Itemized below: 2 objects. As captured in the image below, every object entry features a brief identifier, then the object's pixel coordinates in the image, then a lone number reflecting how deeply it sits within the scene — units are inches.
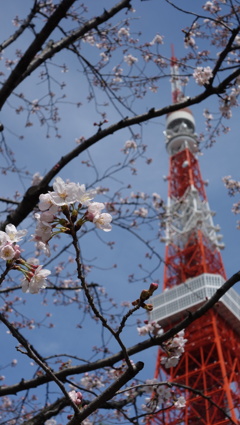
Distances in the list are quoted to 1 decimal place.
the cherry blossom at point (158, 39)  183.3
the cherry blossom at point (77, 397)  67.5
